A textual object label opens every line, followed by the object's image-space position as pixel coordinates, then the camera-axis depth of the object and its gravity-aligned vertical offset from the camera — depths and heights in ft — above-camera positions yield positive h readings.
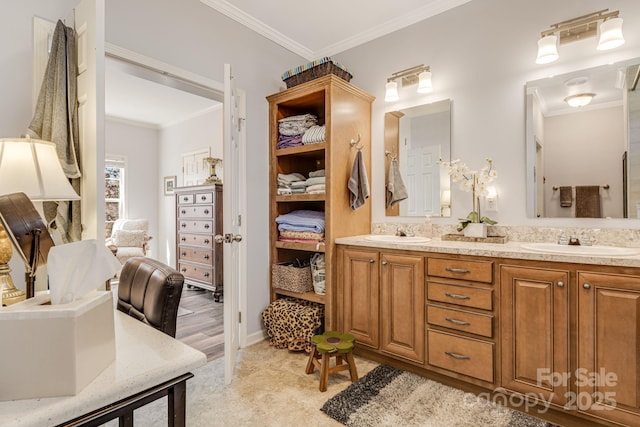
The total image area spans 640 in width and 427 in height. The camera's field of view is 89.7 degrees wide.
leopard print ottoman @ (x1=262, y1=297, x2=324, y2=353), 8.43 -2.97
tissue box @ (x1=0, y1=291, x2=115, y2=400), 1.95 -0.84
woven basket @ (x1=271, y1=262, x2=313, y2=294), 9.05 -1.87
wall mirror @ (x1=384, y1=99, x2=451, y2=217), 8.48 +1.47
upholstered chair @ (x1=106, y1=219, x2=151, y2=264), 16.61 -1.28
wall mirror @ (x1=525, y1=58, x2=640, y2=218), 6.30 +1.39
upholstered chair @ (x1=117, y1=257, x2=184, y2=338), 4.24 -1.11
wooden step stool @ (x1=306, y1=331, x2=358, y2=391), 6.67 -3.03
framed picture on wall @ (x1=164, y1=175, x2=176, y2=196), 19.39 +1.80
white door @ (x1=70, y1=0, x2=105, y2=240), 4.13 +1.36
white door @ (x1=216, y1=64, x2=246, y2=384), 6.89 -0.23
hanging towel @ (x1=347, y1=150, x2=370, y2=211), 8.63 +0.82
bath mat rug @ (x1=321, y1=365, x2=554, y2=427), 5.66 -3.70
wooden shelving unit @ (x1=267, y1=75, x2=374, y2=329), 8.33 +1.56
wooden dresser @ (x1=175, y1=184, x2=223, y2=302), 14.12 -1.02
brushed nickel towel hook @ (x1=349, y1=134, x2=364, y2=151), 8.96 +1.93
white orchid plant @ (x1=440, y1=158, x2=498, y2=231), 7.57 +0.75
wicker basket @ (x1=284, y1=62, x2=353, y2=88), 8.54 +3.85
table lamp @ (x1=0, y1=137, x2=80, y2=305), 2.58 +0.20
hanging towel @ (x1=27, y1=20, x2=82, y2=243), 4.76 +1.51
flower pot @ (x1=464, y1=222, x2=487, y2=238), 7.40 -0.42
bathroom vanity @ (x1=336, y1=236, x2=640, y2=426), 4.96 -2.06
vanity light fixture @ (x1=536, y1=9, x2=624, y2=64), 6.08 +3.62
